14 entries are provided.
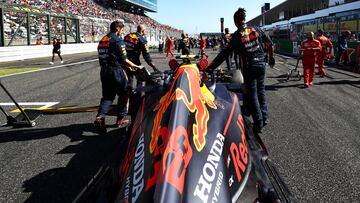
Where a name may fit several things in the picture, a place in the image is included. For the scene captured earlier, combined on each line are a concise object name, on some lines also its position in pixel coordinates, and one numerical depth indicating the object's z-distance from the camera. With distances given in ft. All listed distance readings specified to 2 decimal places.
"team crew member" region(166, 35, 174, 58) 85.24
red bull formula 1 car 5.92
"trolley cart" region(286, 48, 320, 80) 36.80
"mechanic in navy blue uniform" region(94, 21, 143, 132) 17.38
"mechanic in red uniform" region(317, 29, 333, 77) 36.96
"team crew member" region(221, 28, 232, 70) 41.59
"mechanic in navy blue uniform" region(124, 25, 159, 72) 22.18
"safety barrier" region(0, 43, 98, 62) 67.77
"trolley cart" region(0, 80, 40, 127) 18.86
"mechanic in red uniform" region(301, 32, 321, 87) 31.58
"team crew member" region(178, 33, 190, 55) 64.47
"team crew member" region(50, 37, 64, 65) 64.19
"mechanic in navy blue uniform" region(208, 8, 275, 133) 15.74
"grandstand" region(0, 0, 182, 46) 75.10
